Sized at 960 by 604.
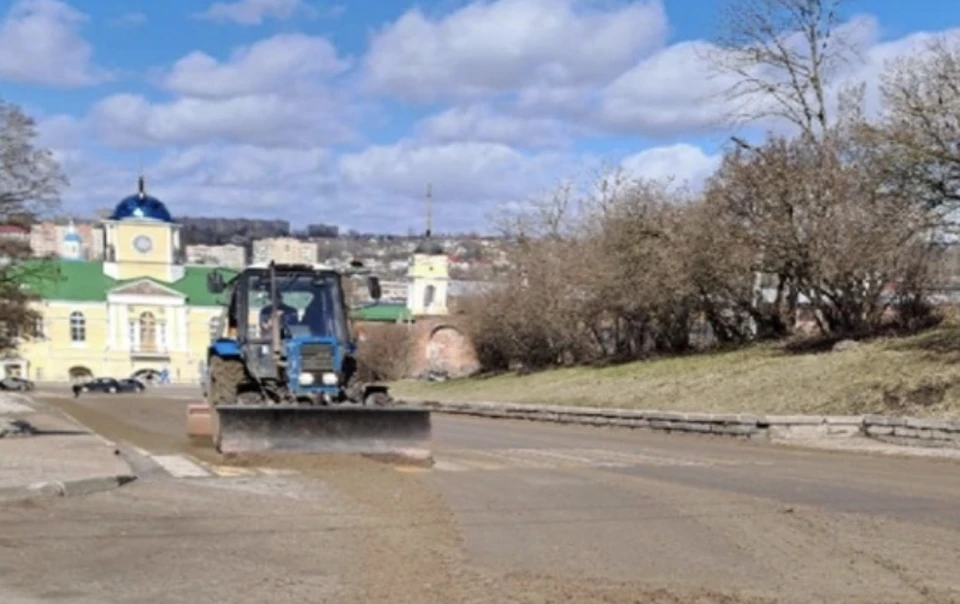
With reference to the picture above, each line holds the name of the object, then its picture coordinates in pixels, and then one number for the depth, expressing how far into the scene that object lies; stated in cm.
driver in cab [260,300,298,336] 1836
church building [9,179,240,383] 10575
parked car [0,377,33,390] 8812
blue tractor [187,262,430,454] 1595
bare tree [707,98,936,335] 2969
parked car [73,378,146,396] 8632
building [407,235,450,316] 11475
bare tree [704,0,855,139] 3909
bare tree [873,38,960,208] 2564
